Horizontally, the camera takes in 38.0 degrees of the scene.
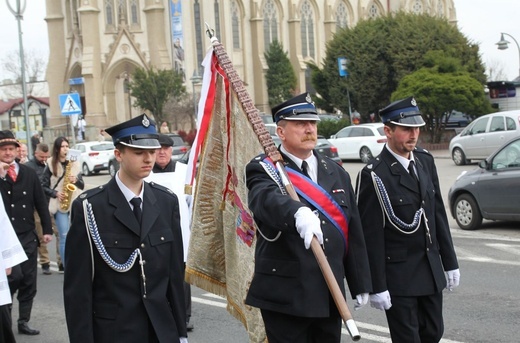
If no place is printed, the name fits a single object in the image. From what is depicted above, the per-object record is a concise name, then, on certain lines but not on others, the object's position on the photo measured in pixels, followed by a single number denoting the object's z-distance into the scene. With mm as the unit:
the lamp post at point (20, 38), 23219
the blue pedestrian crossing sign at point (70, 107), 23156
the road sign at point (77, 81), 60206
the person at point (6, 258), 5987
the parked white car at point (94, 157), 34406
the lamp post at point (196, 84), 46750
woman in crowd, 11055
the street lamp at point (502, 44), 38812
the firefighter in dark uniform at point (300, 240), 4098
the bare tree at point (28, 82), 92812
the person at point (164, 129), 29638
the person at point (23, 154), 11472
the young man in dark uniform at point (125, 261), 4145
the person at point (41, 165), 11797
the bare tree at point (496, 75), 100025
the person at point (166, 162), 7906
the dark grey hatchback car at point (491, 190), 12438
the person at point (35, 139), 22656
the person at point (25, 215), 8234
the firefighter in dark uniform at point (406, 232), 5027
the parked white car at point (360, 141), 28547
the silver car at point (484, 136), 23438
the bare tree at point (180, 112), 51844
